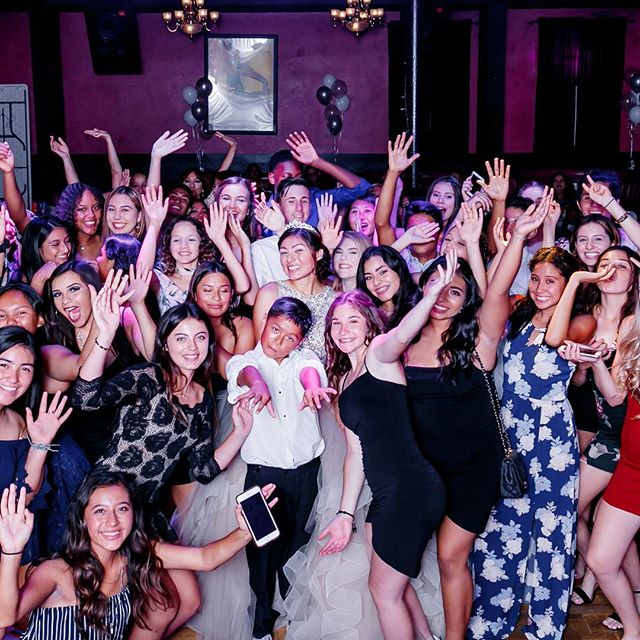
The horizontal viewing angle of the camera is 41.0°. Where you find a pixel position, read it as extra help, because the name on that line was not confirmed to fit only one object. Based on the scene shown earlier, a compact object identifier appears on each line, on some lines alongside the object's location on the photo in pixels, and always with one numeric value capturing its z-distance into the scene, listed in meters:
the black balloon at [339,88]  12.02
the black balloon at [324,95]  12.00
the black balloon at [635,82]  11.13
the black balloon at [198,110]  11.70
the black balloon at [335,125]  11.67
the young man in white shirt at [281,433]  3.37
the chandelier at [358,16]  11.51
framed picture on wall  12.85
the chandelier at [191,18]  11.56
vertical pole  6.92
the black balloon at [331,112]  11.73
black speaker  11.73
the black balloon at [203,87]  11.73
